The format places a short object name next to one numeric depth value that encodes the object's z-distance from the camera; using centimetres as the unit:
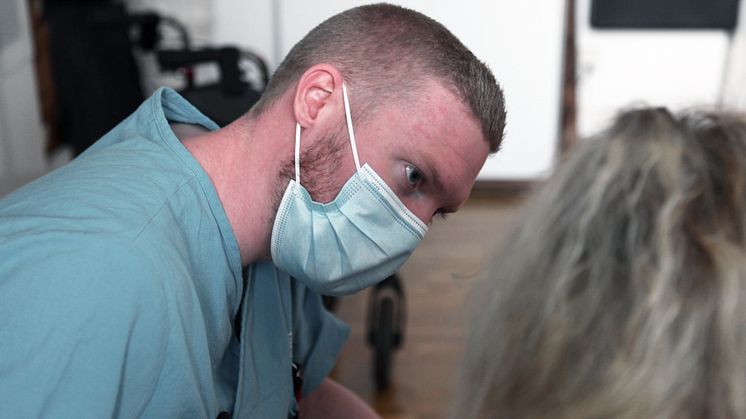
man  86
